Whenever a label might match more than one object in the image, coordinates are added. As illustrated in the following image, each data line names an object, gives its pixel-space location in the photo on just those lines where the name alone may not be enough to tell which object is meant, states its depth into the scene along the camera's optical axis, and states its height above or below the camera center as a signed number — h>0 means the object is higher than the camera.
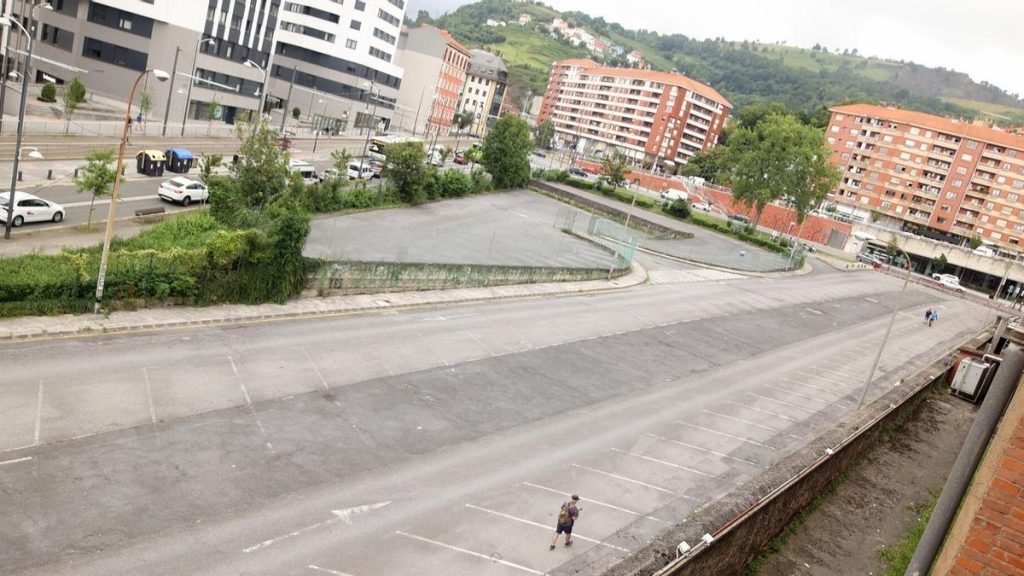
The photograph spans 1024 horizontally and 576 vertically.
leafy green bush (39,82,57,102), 59.34 -6.98
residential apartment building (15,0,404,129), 68.31 +0.05
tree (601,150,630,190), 97.19 -1.28
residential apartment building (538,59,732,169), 158.75 +12.37
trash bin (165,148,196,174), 49.78 -7.83
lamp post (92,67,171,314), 23.64 -6.97
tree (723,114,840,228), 89.50 +4.86
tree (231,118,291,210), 38.56 -5.51
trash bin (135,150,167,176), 48.25 -8.25
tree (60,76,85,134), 52.53 -6.00
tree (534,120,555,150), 161.05 +1.65
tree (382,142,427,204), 58.59 -5.08
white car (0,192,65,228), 32.31 -9.03
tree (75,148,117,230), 34.69 -7.14
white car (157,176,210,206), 42.41 -8.34
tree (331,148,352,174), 51.19 -5.11
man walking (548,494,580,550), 16.78 -7.97
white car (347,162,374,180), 61.81 -6.62
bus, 73.75 -5.57
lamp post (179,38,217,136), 69.34 -3.39
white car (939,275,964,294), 83.88 -2.89
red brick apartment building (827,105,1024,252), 111.00 +11.48
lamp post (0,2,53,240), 29.69 -6.74
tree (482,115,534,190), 79.00 -1.72
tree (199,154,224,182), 42.68 -6.64
